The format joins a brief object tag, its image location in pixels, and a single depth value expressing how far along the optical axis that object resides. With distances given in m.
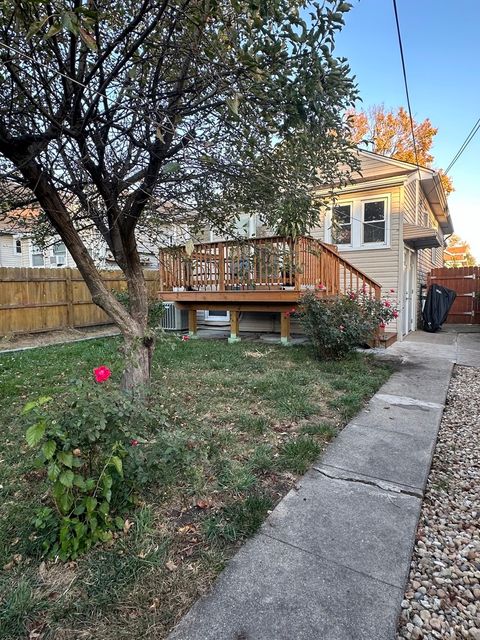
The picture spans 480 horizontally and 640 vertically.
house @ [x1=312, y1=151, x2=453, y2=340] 8.48
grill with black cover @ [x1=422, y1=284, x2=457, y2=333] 11.02
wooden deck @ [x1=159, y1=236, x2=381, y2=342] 6.80
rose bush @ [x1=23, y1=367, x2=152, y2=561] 1.70
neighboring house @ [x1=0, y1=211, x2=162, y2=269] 14.58
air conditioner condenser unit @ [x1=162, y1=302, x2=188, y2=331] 10.42
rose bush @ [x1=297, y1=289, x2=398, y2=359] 5.59
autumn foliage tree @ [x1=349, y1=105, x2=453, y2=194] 17.38
